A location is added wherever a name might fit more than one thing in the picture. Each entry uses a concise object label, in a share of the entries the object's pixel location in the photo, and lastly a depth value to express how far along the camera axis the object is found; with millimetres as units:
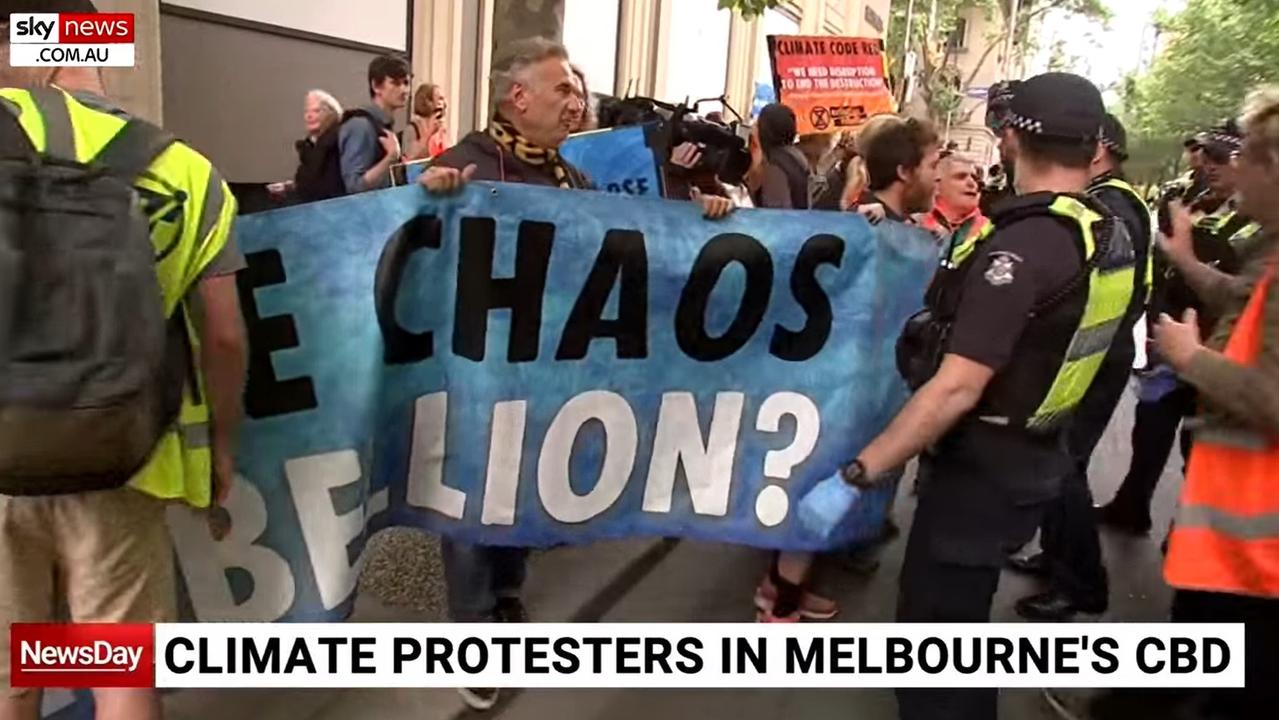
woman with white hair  5871
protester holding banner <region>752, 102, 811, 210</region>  6105
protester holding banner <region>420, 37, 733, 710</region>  3602
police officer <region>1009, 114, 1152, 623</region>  4500
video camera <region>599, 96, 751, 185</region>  5215
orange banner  9453
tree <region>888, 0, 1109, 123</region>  46281
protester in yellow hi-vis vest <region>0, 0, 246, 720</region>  2021
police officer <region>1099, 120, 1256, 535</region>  4758
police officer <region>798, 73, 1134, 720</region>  2664
